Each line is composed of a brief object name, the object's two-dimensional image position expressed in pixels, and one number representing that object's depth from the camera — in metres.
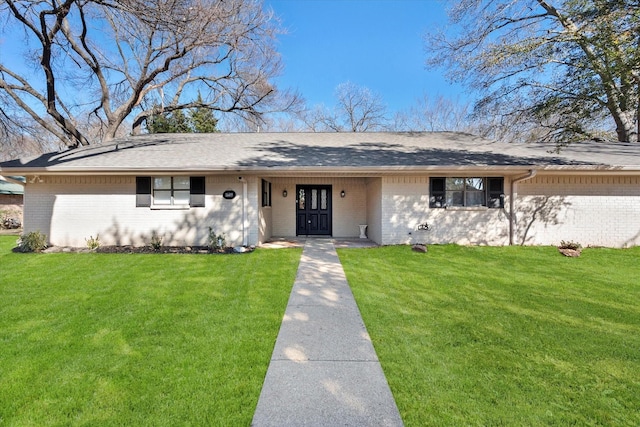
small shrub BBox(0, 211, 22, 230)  14.34
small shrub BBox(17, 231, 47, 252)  8.07
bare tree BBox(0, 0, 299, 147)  8.56
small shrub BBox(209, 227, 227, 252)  8.48
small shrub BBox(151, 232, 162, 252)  8.37
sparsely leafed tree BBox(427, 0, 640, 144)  5.80
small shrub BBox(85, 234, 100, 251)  8.54
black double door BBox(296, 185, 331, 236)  11.29
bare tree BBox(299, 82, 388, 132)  25.75
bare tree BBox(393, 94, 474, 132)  26.05
